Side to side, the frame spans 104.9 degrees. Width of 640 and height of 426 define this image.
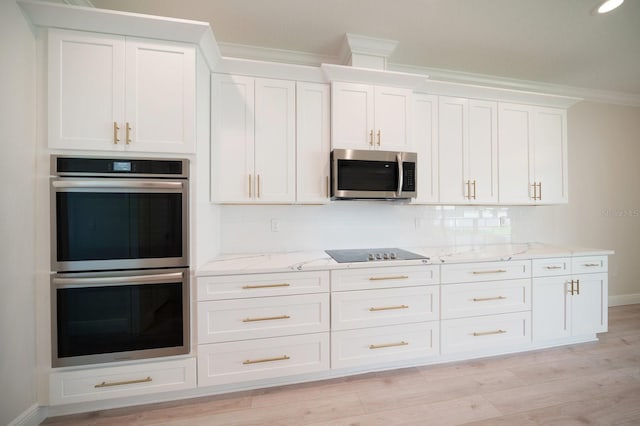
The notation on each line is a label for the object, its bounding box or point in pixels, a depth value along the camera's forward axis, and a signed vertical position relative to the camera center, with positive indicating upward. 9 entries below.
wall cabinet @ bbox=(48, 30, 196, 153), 1.47 +0.75
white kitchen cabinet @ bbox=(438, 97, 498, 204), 2.40 +0.60
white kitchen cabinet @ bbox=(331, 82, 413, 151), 2.09 +0.83
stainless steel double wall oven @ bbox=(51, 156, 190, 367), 1.47 -0.28
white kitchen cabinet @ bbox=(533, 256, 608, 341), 2.22 -0.83
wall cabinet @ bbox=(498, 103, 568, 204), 2.53 +0.60
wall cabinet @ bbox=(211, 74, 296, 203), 1.97 +0.60
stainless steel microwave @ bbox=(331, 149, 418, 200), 2.06 +0.32
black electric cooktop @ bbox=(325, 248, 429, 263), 1.98 -0.38
